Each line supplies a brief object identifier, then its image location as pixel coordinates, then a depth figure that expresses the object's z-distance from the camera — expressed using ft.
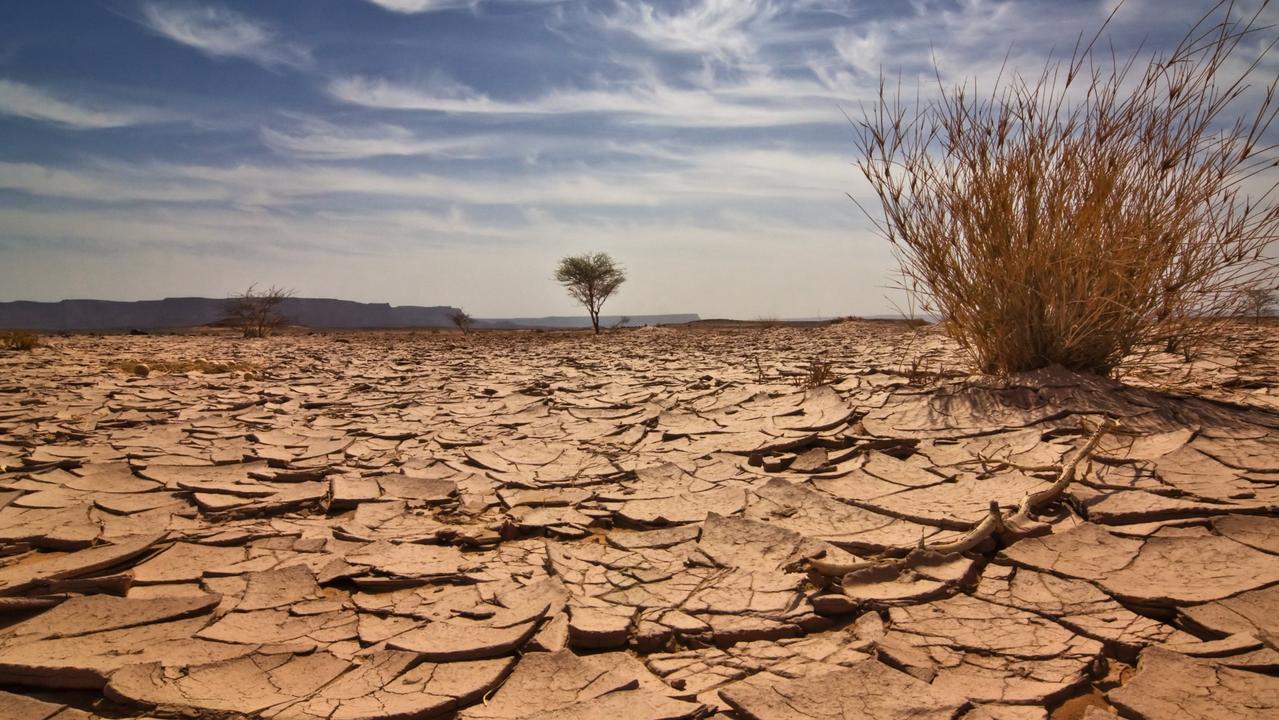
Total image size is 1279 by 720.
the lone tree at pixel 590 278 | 73.41
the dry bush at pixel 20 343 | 30.55
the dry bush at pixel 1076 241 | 9.41
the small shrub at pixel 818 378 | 13.12
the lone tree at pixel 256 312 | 49.23
